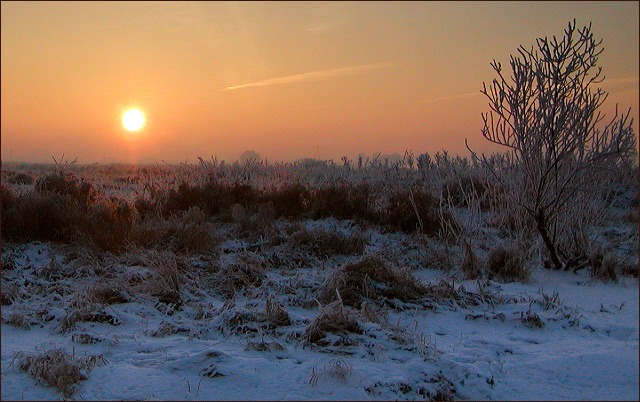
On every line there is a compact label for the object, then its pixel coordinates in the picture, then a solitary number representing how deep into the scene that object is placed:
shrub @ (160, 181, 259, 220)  9.94
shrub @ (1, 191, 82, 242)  7.21
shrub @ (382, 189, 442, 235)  9.05
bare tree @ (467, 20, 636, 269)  6.34
